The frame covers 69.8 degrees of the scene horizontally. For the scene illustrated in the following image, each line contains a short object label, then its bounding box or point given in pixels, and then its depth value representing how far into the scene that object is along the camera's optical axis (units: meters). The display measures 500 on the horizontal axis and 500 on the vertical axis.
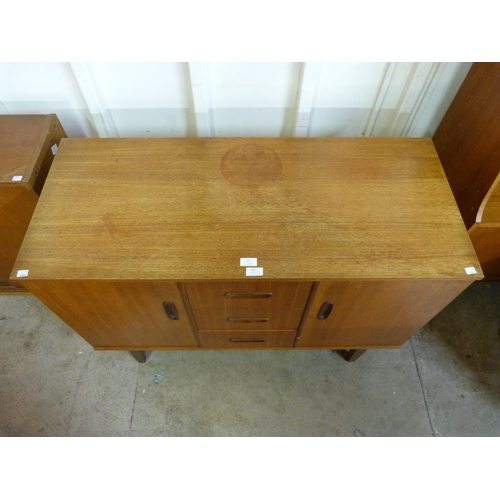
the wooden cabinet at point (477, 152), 1.11
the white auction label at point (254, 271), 0.89
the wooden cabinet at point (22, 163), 1.10
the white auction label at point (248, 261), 0.91
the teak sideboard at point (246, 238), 0.91
